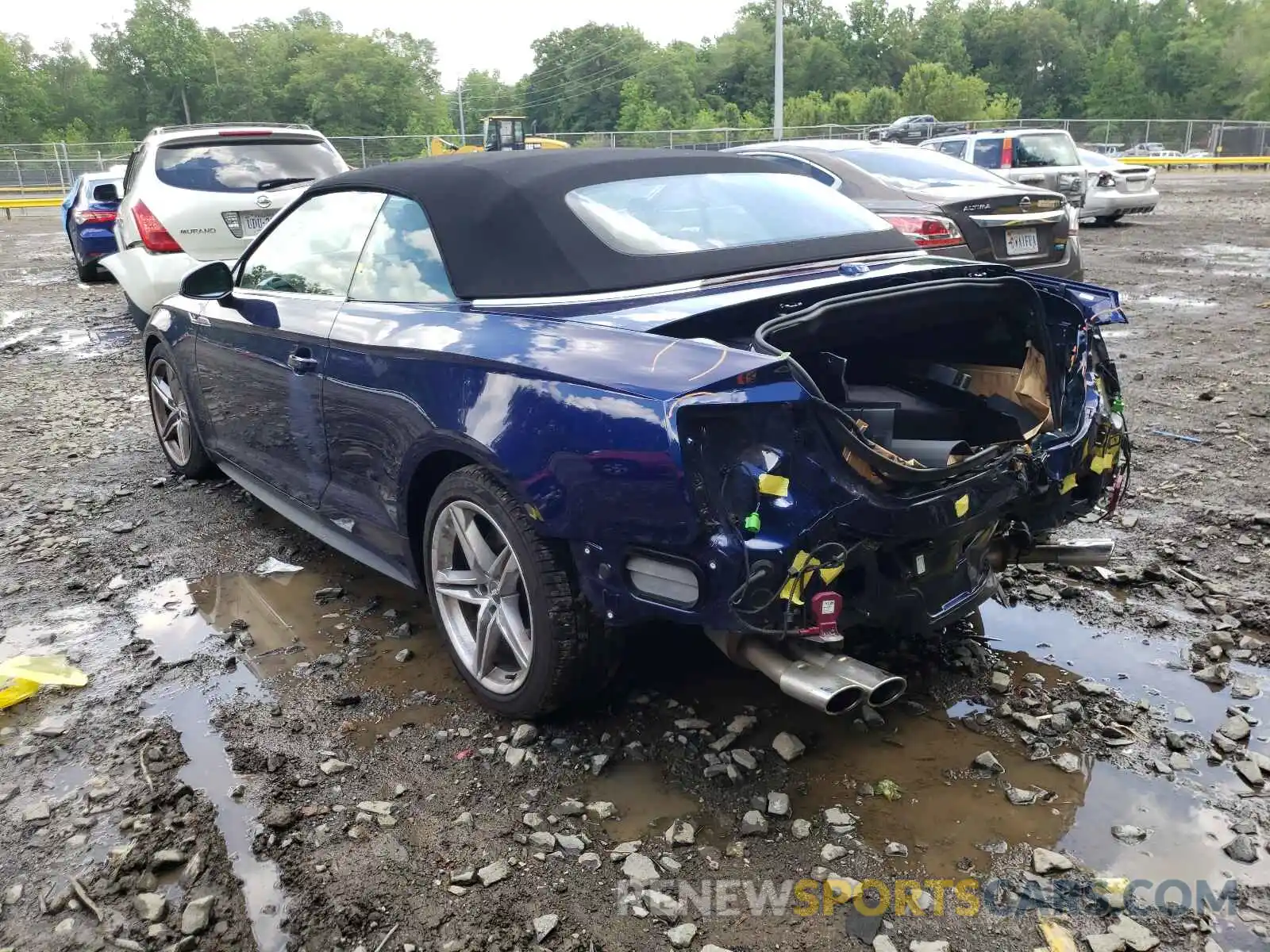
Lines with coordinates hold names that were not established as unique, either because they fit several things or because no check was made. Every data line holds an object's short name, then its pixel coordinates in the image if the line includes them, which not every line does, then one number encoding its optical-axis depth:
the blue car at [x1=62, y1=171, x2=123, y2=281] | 13.02
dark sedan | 7.79
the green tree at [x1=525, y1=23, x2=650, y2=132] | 109.25
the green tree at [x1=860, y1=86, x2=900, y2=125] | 55.66
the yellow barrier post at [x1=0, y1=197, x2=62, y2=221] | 32.59
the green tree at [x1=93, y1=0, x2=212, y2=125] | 84.25
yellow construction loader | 30.92
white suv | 7.90
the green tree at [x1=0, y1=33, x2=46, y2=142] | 75.62
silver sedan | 17.50
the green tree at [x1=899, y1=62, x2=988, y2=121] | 54.75
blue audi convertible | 2.45
